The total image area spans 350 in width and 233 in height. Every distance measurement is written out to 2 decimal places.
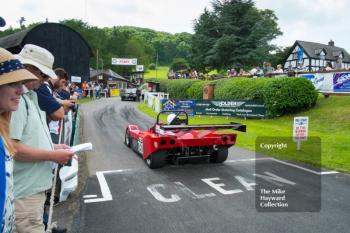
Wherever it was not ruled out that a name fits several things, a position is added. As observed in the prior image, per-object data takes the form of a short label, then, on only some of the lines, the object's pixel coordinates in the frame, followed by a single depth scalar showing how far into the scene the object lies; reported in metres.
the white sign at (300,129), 10.07
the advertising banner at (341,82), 18.83
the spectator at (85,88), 43.84
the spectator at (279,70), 23.50
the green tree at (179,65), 72.05
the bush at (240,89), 21.04
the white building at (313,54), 60.09
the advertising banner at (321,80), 20.23
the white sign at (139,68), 80.38
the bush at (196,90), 29.97
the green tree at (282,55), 66.29
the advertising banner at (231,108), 20.58
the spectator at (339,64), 23.35
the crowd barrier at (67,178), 5.39
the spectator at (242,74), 26.35
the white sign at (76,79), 43.52
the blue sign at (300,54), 60.82
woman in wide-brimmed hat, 1.87
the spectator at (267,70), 24.43
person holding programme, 2.66
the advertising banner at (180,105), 23.41
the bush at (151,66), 133.88
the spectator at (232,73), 28.90
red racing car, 7.89
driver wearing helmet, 9.33
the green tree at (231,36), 36.09
